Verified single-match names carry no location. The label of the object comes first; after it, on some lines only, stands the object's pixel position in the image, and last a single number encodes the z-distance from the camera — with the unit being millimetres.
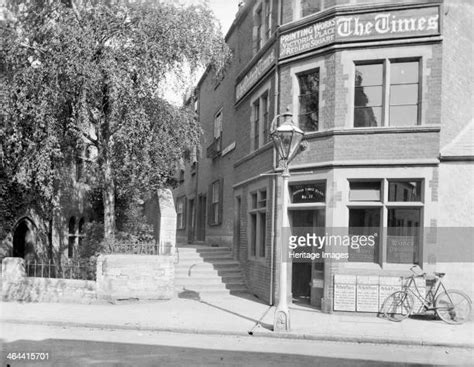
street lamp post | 8984
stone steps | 13594
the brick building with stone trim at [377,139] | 10508
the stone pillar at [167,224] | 13398
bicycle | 10195
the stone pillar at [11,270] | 11641
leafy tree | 10547
